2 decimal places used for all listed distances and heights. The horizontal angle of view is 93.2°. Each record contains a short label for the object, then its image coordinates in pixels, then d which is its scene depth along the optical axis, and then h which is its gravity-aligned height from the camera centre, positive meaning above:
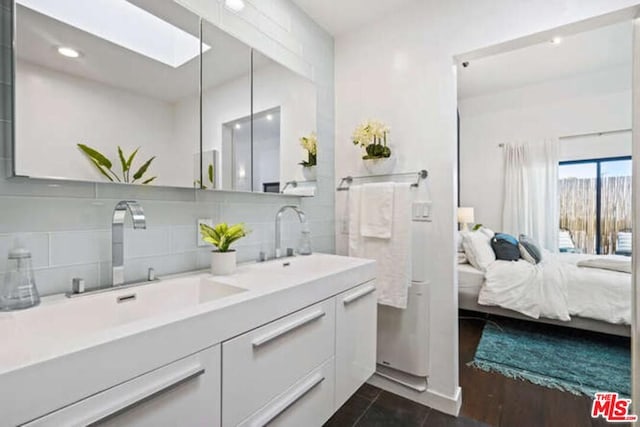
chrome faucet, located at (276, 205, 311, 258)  1.70 -0.09
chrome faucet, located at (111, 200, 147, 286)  1.01 -0.12
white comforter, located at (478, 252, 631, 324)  2.33 -0.67
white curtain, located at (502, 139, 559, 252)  4.16 +0.25
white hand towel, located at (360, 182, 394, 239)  1.80 -0.01
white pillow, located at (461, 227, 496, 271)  2.94 -0.41
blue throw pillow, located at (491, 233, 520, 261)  3.03 -0.39
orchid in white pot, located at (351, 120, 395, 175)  1.88 +0.40
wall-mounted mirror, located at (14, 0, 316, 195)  0.91 +0.42
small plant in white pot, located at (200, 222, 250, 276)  1.25 -0.15
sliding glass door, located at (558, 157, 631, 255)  4.05 +0.06
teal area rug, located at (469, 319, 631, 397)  1.96 -1.10
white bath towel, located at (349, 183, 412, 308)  1.76 -0.28
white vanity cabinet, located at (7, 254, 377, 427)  0.54 -0.37
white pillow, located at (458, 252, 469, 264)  3.17 -0.52
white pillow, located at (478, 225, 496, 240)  3.48 -0.28
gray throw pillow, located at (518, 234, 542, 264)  2.99 -0.42
